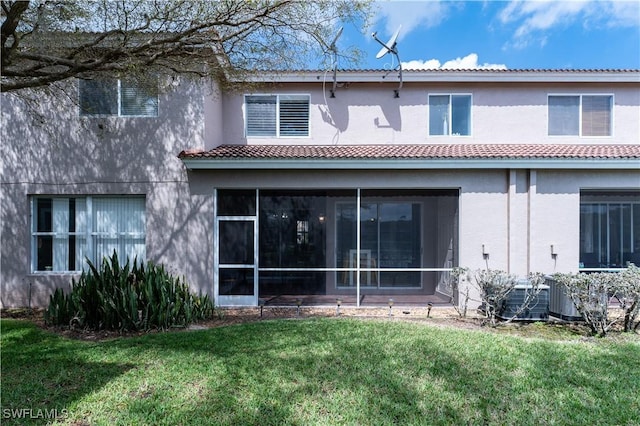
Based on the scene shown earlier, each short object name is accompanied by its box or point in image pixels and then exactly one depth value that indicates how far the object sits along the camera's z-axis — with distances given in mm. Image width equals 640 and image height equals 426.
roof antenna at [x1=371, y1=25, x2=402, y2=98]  11547
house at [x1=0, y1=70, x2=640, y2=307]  10219
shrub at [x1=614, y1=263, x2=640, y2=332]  7301
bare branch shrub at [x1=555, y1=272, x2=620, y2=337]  7305
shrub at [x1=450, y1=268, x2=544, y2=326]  8172
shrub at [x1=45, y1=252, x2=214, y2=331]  7574
